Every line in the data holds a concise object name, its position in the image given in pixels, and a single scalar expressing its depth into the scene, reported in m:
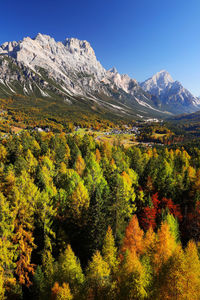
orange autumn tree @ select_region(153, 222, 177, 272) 21.36
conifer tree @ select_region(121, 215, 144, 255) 28.77
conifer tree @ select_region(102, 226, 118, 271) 24.05
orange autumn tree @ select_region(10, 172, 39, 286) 26.41
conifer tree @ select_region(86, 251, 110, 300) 18.23
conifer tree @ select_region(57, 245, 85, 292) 21.55
